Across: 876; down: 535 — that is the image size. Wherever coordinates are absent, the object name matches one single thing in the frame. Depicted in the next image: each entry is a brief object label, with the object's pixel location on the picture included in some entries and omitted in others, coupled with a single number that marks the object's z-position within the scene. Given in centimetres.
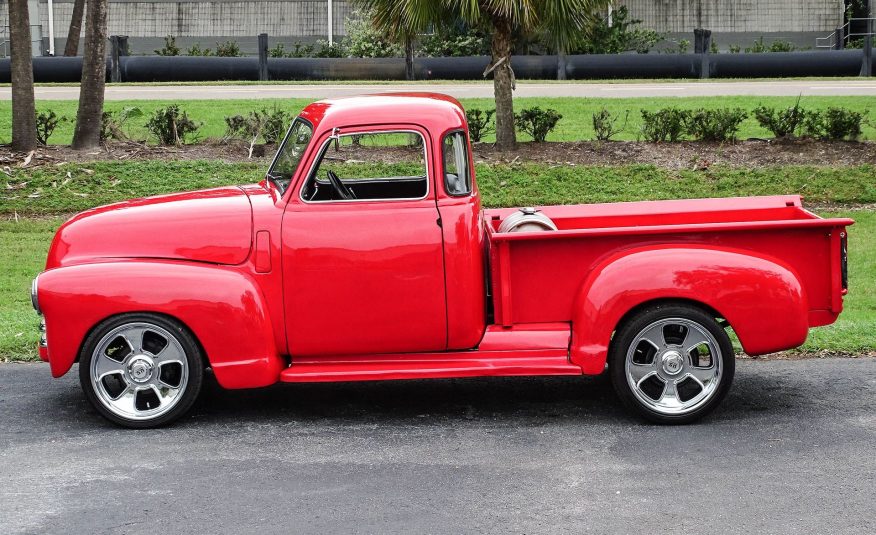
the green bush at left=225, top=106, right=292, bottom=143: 1596
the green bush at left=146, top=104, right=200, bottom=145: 1611
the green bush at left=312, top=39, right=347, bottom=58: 3101
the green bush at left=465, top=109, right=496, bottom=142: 1572
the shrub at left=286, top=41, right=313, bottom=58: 3141
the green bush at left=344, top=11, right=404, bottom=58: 2908
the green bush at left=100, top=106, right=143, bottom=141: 1627
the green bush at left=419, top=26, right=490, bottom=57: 2902
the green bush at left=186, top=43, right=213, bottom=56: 3158
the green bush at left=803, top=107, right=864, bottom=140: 1550
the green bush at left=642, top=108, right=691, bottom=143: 1574
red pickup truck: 623
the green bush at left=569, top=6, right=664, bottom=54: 2928
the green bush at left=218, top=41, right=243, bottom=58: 3169
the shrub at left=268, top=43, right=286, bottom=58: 3159
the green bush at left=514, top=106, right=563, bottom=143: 1588
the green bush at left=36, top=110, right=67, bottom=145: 1573
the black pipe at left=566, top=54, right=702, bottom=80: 2600
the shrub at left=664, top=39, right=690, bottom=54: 3119
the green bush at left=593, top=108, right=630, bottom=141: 1600
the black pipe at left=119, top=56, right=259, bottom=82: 2586
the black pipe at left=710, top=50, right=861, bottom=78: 2588
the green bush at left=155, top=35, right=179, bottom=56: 3155
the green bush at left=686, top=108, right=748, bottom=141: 1562
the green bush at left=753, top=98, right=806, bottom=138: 1564
